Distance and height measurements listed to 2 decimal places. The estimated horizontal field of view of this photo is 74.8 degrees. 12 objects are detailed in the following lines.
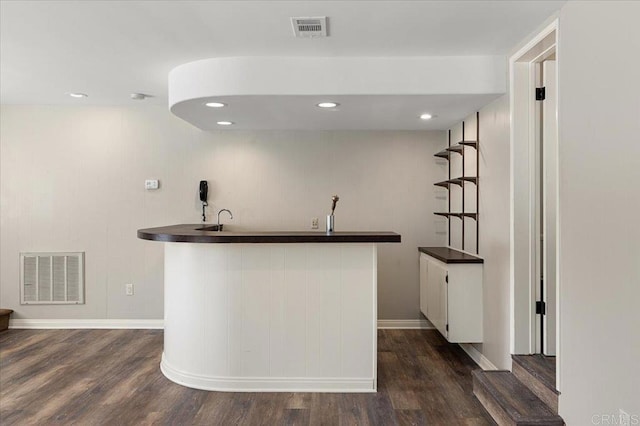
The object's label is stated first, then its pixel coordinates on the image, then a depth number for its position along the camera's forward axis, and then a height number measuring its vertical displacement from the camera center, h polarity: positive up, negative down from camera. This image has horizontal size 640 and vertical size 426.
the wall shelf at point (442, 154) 4.53 +0.67
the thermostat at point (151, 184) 4.77 +0.35
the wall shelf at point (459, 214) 3.71 +0.01
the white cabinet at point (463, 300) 3.60 -0.73
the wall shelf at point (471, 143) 3.71 +0.65
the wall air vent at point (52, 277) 4.77 -0.71
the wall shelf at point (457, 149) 4.07 +0.66
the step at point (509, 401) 2.43 -1.17
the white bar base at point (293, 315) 3.07 -0.74
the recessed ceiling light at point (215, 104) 3.50 +0.94
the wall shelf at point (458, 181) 3.74 +0.34
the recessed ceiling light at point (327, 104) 3.50 +0.94
